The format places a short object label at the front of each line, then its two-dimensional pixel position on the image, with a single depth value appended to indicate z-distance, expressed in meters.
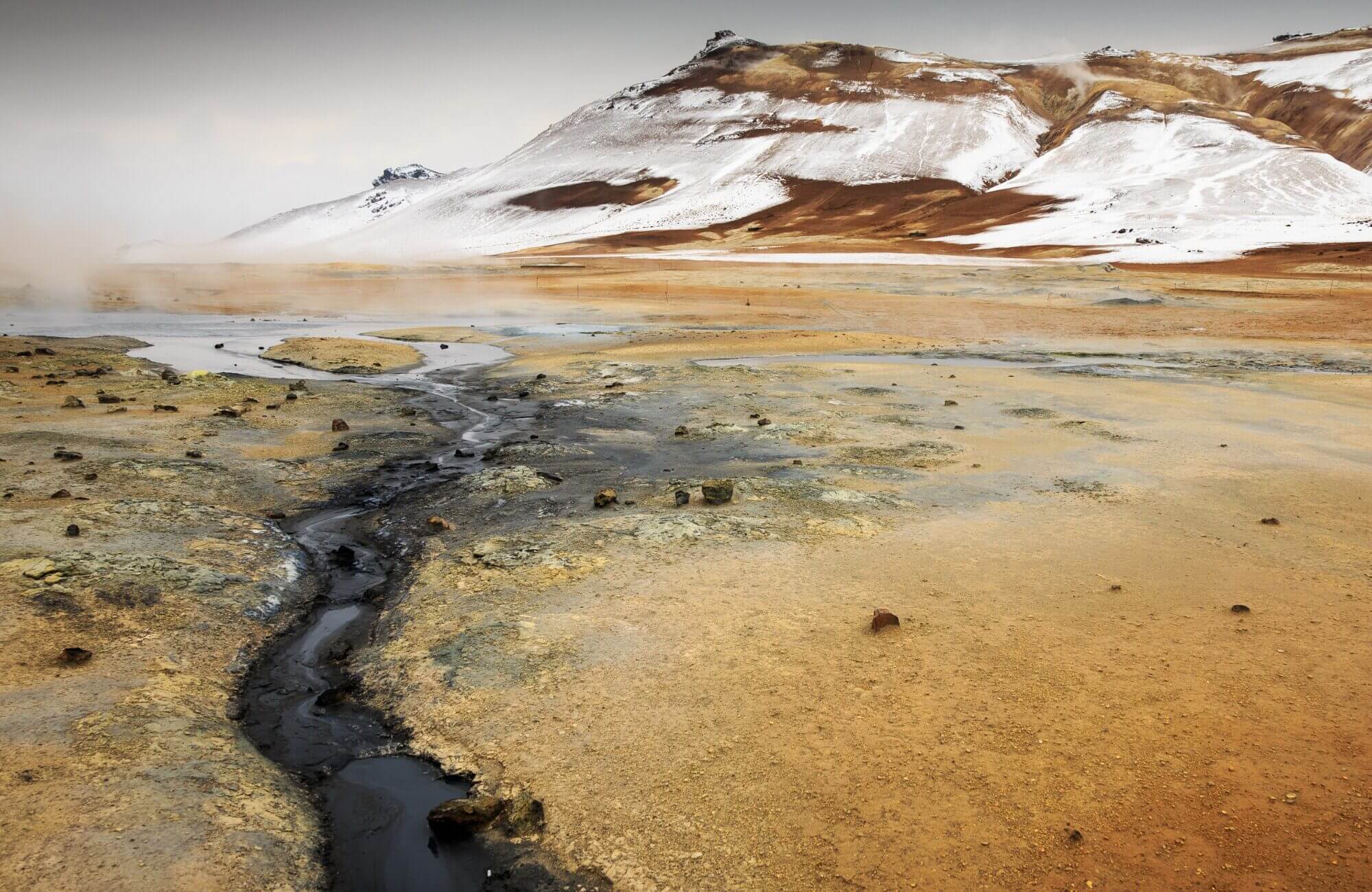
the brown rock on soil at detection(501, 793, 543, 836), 4.18
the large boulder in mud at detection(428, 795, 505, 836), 4.19
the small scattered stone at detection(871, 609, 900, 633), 5.96
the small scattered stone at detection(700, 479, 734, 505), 8.71
